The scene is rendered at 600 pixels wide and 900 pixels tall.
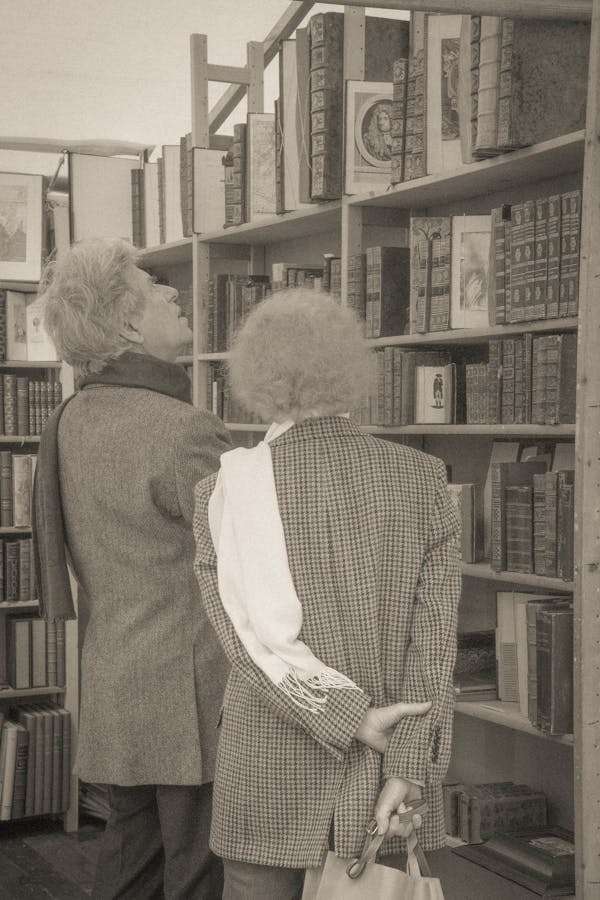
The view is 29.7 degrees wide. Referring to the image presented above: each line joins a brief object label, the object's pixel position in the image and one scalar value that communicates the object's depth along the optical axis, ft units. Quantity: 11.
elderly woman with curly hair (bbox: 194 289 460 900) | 5.03
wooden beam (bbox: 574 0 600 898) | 6.25
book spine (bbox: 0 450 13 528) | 13.64
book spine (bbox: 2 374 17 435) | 13.74
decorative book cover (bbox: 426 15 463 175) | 8.17
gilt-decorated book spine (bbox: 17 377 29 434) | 13.78
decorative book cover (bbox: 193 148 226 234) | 11.64
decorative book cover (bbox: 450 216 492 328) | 8.35
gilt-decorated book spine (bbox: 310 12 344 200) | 9.00
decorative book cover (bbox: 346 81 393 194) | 8.97
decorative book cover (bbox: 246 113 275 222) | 10.53
